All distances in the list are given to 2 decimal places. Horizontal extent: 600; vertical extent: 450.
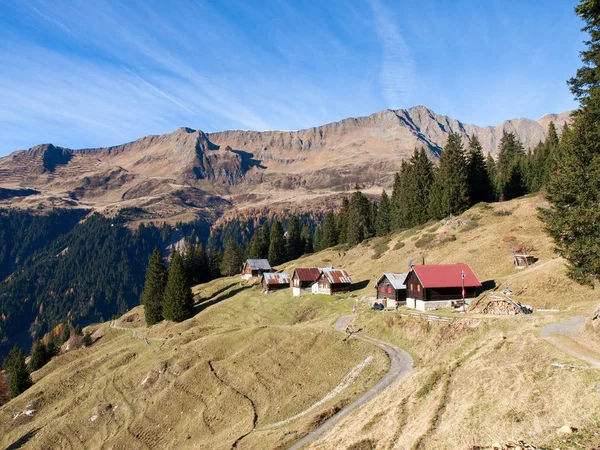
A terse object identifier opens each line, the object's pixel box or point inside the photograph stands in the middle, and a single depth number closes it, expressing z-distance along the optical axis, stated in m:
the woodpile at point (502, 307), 41.69
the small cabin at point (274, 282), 88.62
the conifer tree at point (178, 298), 86.31
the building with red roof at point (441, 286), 54.12
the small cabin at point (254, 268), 110.19
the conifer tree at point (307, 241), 148.12
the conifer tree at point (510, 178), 108.44
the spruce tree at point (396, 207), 111.44
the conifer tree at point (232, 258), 137.12
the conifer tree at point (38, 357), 96.56
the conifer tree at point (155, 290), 95.56
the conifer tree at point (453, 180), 86.94
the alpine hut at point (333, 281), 77.31
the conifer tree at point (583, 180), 31.55
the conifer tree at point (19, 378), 74.88
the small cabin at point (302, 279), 81.50
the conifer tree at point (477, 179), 91.75
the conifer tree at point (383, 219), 119.94
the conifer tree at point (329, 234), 135.75
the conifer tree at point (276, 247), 135.00
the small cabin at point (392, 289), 60.28
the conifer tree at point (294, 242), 143.50
